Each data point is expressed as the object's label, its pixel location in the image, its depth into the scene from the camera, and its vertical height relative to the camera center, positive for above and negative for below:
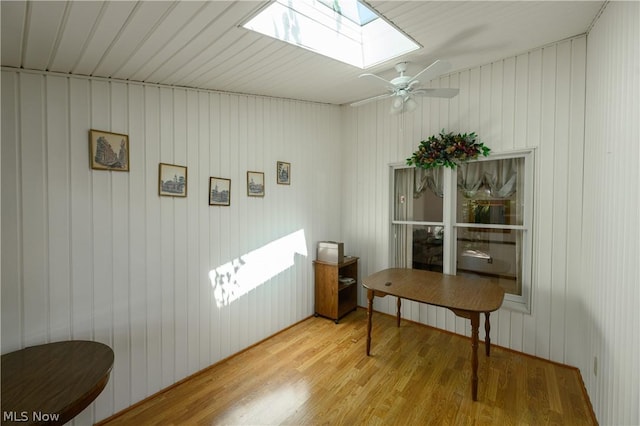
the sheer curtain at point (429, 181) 3.34 +0.29
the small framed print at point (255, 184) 2.98 +0.23
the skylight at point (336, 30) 1.93 +1.41
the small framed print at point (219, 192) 2.66 +0.13
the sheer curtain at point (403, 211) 3.63 -0.08
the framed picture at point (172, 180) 2.31 +0.21
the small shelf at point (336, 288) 3.60 -1.12
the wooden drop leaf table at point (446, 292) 2.18 -0.79
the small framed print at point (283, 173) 3.29 +0.39
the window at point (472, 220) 2.84 -0.17
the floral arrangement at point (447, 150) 2.93 +0.60
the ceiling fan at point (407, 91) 2.21 +0.96
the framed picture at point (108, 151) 1.95 +0.39
